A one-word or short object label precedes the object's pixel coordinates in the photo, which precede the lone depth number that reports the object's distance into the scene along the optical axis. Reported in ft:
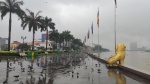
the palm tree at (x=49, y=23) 299.17
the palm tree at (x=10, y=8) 179.63
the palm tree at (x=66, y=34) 468.30
